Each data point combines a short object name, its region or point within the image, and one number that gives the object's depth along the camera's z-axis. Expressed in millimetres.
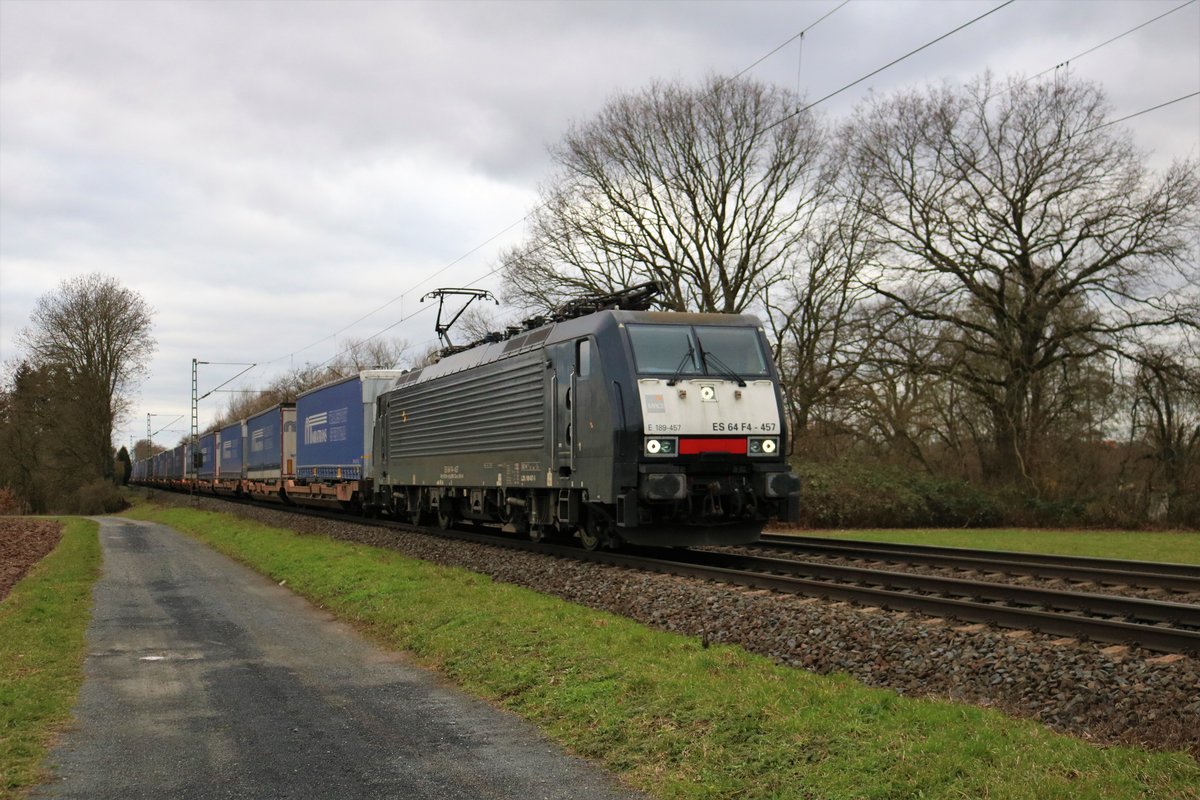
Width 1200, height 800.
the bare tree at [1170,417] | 26297
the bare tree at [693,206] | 33594
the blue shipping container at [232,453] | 43028
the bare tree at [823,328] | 31547
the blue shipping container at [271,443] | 35000
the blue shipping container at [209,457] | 51081
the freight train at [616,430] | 12914
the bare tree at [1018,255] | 27438
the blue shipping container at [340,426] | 26281
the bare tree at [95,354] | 52406
